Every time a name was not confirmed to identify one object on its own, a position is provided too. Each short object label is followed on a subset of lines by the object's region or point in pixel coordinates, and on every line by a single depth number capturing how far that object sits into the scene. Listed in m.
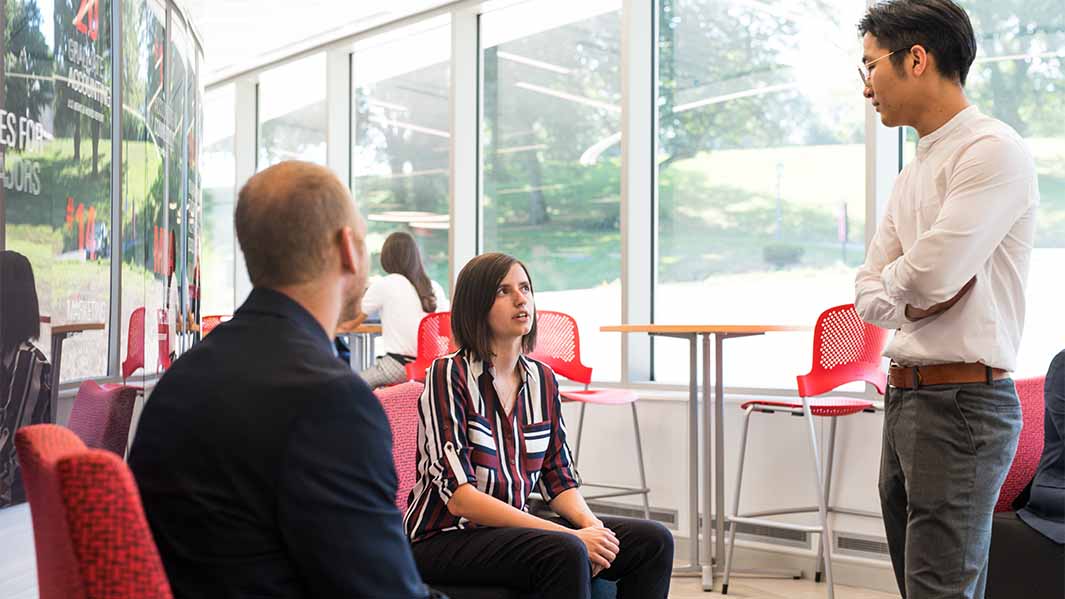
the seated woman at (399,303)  5.73
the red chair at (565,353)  5.23
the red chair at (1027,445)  3.29
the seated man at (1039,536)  3.08
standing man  2.04
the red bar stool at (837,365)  4.15
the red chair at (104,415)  2.31
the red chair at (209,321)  7.34
